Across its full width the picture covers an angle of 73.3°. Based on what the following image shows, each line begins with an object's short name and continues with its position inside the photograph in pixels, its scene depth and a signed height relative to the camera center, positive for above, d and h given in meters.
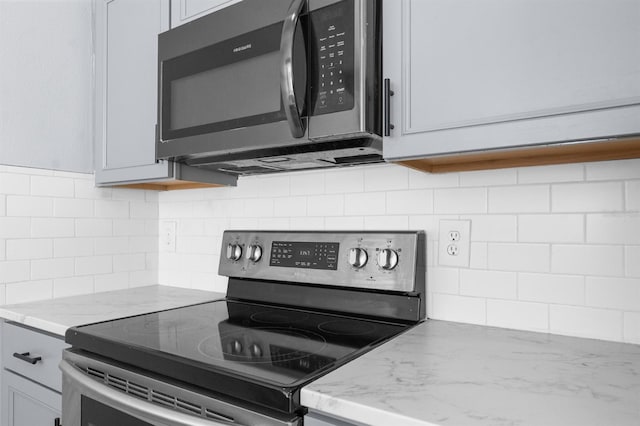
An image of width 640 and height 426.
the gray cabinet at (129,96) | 1.56 +0.47
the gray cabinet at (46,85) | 1.56 +0.52
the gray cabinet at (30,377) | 1.29 -0.51
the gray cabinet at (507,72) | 0.81 +0.31
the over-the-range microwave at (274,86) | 1.05 +0.37
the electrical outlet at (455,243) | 1.26 -0.07
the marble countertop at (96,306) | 1.32 -0.31
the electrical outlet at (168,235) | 1.99 -0.08
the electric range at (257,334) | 0.84 -0.30
